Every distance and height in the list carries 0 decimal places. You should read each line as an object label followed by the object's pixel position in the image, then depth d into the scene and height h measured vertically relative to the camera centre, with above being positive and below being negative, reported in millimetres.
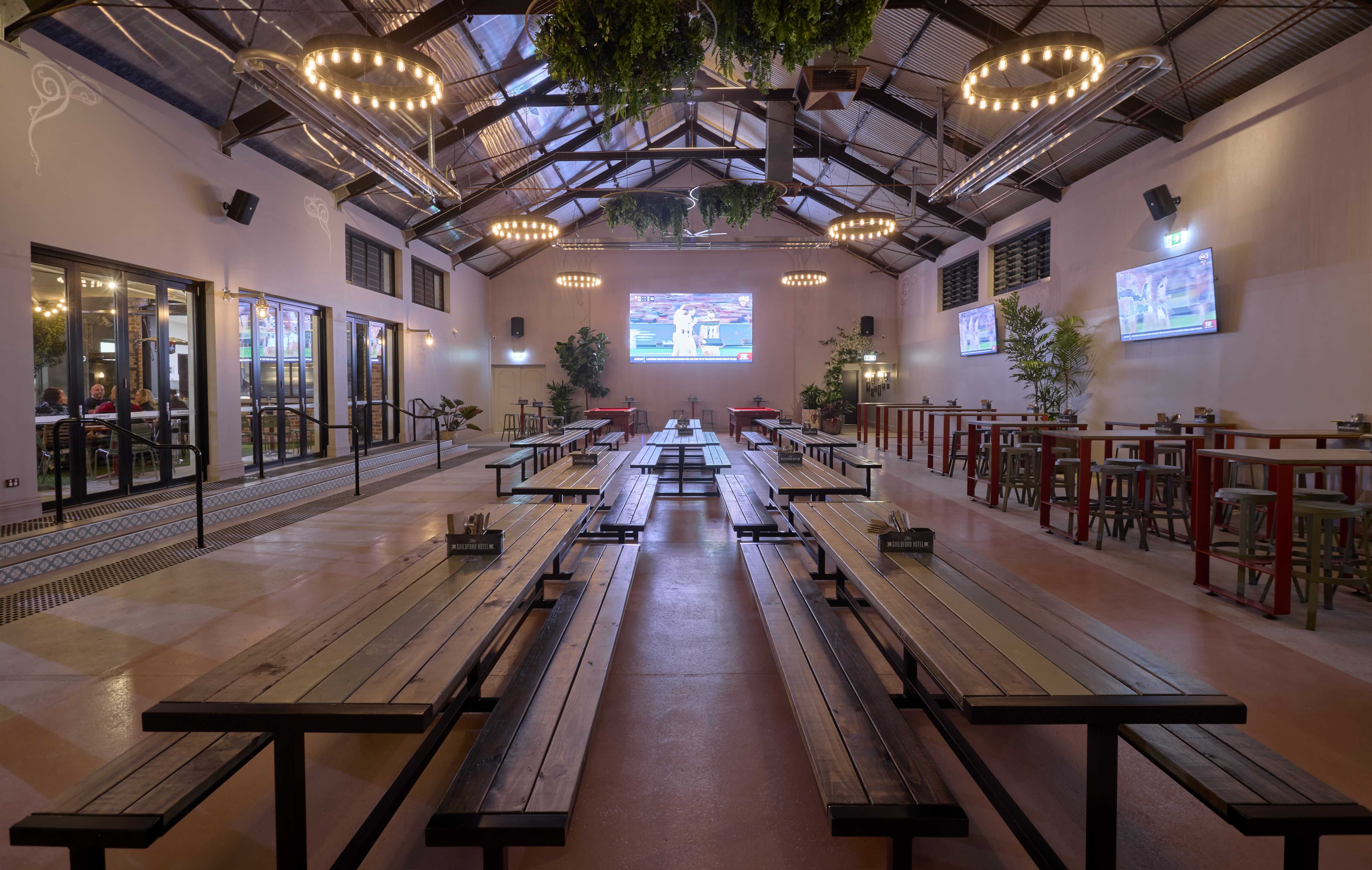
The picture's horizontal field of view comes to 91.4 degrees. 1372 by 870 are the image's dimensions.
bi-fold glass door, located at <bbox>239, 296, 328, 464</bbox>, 8180 +454
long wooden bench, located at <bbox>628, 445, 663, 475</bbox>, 5867 -485
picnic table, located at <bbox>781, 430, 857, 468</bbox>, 6973 -382
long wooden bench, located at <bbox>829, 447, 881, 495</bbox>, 5355 -462
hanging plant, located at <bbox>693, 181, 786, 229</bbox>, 8352 +2627
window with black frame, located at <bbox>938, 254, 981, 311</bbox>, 13195 +2548
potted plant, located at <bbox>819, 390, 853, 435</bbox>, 16031 -147
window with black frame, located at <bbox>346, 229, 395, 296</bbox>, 10938 +2477
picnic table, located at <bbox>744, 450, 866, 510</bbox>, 4570 -548
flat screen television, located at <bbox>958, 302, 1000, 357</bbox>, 11914 +1381
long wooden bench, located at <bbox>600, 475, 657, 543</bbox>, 4438 -750
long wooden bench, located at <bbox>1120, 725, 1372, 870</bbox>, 1312 -820
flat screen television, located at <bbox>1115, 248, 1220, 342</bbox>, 6914 +1195
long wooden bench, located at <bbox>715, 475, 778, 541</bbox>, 4434 -753
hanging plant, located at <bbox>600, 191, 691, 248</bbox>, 8266 +2485
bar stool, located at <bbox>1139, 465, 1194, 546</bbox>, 5078 -763
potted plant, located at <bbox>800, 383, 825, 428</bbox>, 16281 +151
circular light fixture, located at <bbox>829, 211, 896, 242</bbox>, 8406 +2303
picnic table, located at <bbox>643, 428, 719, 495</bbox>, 7073 -389
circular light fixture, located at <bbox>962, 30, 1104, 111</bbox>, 4453 +2417
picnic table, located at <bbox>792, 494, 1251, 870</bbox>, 1430 -634
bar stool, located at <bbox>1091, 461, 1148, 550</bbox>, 5121 -779
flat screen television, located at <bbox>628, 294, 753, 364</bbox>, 17219 +2086
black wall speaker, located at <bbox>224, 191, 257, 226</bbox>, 7531 +2277
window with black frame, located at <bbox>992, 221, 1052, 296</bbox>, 10797 +2505
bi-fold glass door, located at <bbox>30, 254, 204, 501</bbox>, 5617 +341
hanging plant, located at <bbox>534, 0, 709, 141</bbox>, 3311 +1901
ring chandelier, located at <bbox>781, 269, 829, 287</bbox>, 12867 +2478
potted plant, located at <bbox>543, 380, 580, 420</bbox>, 16344 +224
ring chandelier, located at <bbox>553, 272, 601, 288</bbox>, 12570 +2442
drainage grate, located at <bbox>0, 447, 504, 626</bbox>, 3791 -1075
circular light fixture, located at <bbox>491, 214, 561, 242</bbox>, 8617 +2344
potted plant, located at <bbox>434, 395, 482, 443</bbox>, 12625 -236
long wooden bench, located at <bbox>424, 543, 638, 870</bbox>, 1397 -869
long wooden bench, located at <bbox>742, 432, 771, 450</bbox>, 8102 -433
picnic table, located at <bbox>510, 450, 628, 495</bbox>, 4688 -555
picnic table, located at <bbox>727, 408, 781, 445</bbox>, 14328 -208
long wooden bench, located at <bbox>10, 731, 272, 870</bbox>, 1304 -828
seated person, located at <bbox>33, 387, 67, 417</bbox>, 5605 +47
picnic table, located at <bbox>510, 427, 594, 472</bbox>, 7418 -399
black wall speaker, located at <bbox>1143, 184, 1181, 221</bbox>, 7496 +2290
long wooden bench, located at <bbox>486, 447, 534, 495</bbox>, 6121 -511
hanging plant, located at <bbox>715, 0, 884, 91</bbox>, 3248 +1921
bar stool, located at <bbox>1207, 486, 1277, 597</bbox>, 3832 -600
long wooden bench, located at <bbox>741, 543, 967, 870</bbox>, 1457 -881
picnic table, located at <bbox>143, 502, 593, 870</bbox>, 1409 -631
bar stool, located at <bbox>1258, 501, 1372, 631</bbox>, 3373 -822
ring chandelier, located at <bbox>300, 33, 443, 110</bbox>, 4488 +2433
